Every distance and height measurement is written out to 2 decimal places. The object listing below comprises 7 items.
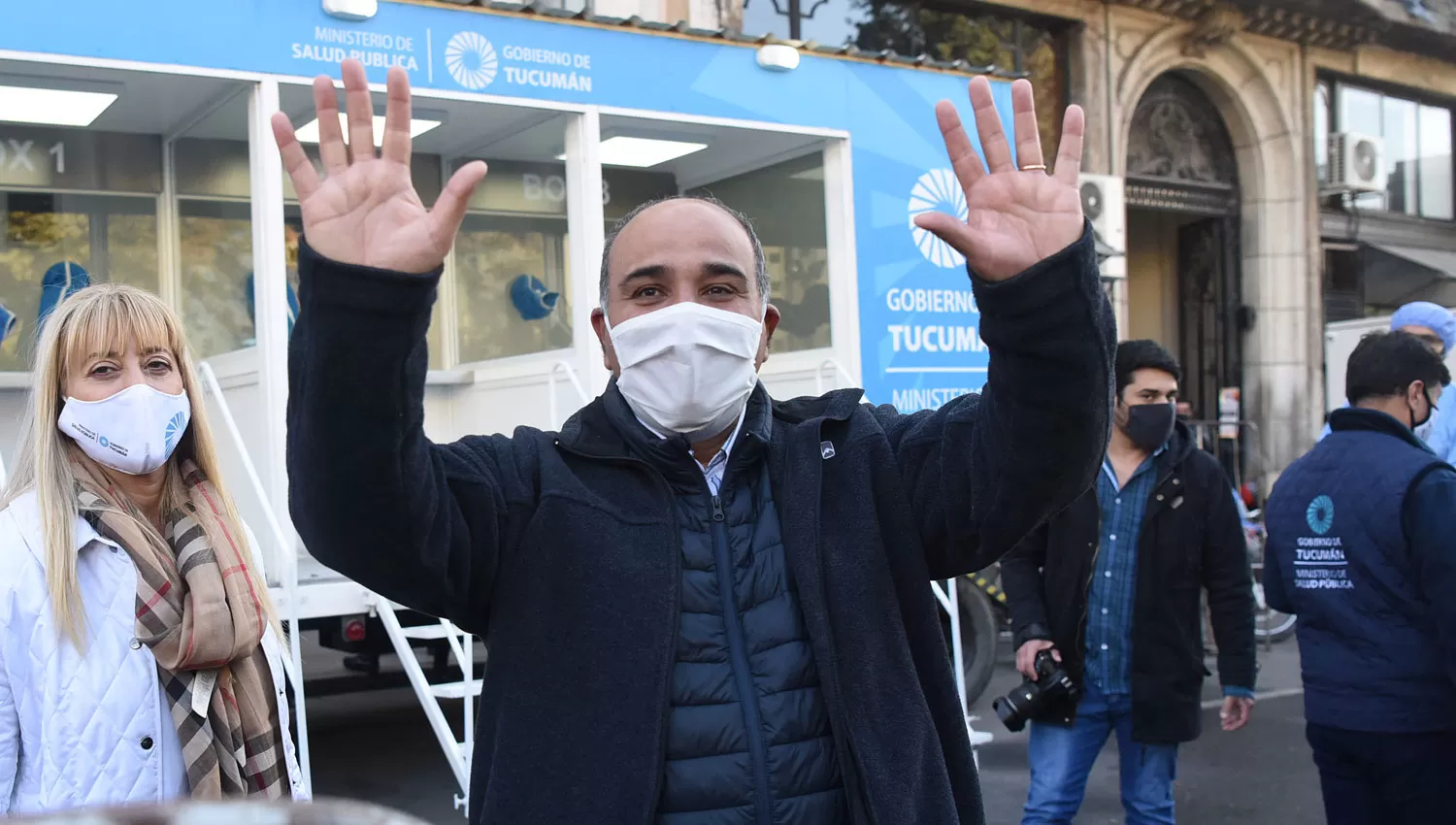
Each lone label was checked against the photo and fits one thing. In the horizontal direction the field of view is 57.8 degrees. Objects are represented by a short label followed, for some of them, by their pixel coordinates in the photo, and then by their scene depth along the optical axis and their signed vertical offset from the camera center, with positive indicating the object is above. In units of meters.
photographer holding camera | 4.12 -0.77
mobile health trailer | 5.38 +1.08
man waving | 1.62 -0.17
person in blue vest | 3.46 -0.63
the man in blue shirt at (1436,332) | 5.32 +0.13
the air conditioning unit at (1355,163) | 14.81 +2.25
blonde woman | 2.40 -0.37
